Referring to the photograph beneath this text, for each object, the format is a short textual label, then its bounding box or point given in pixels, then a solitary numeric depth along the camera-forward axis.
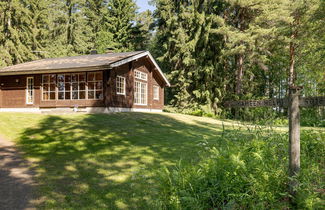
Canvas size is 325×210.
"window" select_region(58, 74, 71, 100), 18.81
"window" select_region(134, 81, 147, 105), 20.86
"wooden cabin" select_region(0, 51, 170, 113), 17.47
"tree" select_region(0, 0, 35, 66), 31.75
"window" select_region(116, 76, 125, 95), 18.26
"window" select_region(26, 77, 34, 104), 19.78
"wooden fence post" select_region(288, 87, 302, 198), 3.67
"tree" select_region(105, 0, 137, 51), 37.62
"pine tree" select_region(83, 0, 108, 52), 36.22
